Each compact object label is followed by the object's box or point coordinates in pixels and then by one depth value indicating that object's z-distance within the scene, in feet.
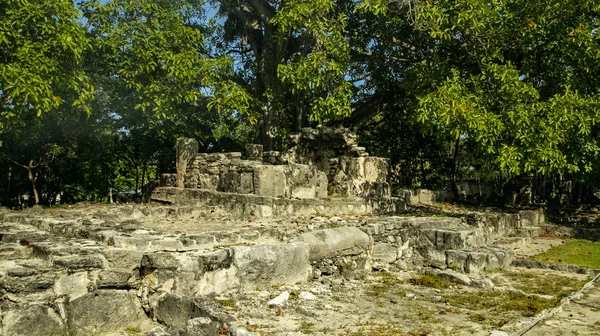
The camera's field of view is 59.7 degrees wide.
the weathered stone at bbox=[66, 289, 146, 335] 14.46
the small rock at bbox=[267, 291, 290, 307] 17.65
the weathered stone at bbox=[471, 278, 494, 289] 21.68
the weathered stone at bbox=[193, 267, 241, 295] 17.37
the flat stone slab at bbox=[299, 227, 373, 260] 21.70
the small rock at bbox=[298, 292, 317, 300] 18.66
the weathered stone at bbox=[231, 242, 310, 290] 18.57
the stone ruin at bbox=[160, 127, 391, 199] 39.52
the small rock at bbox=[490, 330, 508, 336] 14.89
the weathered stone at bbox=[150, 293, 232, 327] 14.76
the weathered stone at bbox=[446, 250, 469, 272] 25.57
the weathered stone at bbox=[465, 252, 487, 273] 25.35
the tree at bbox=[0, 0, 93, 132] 29.91
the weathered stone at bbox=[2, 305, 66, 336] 13.23
